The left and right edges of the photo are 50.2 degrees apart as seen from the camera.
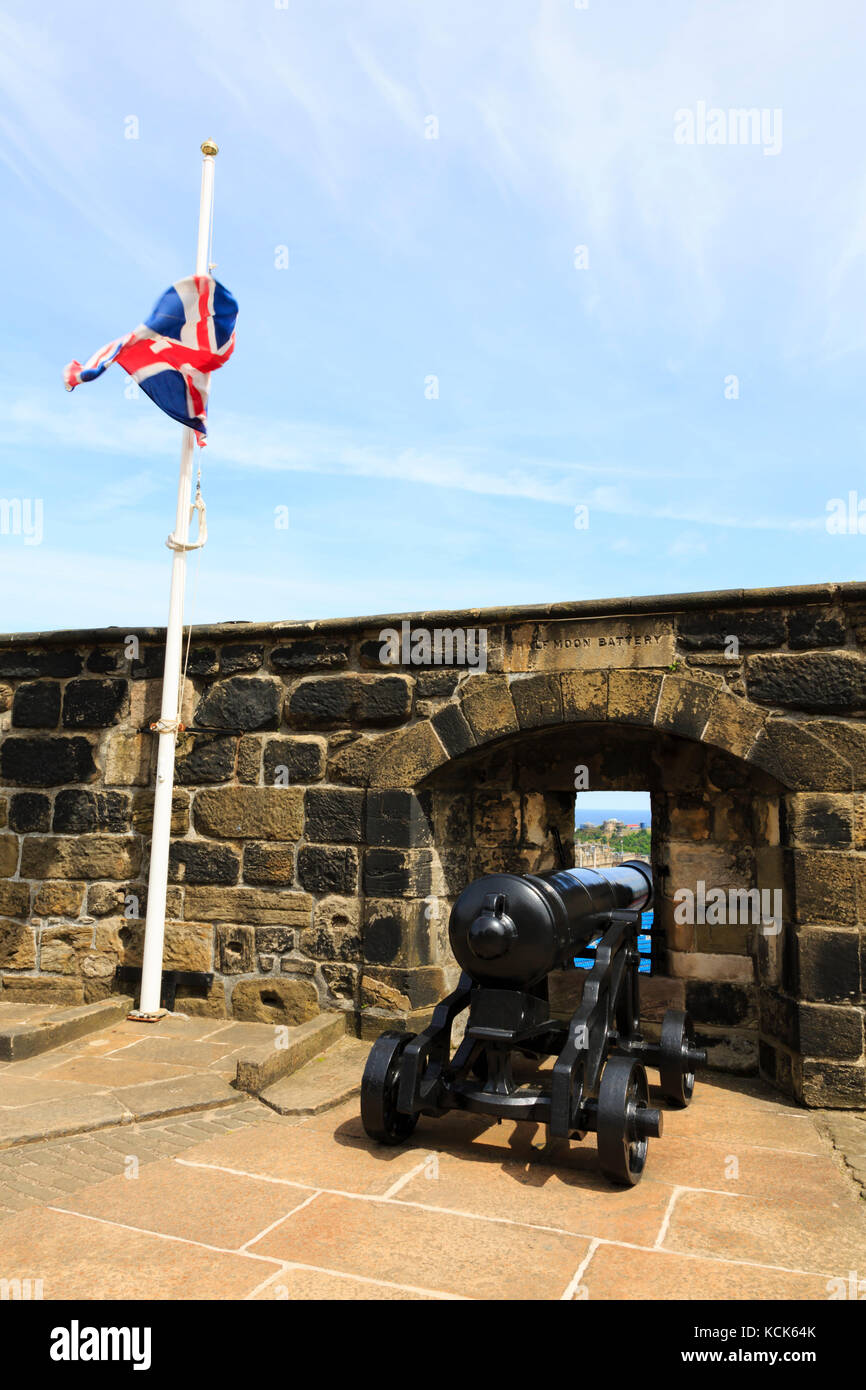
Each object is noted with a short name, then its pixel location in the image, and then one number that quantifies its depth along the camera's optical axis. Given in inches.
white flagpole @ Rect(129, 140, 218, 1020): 217.9
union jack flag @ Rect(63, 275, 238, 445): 224.4
